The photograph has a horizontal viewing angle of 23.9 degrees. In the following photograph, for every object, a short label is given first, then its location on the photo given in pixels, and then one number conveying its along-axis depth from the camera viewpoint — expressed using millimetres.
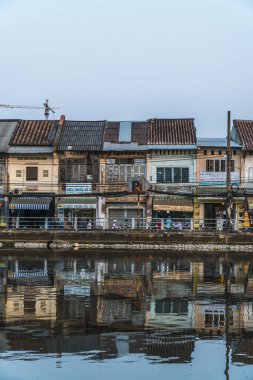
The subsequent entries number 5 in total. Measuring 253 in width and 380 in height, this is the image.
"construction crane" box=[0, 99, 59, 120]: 56425
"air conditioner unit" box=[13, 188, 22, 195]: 44438
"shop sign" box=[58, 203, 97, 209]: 44906
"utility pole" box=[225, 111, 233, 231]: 37350
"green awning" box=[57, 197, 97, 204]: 45125
